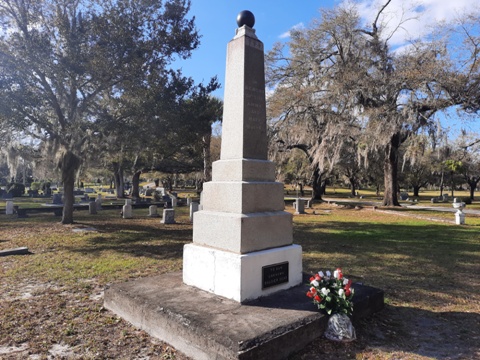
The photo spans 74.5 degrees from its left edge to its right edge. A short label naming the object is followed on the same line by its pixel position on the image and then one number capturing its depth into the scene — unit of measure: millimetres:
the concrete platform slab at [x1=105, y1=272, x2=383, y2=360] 2822
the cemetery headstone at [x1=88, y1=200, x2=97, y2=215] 17070
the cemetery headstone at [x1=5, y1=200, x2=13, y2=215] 16119
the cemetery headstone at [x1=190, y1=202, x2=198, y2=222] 15453
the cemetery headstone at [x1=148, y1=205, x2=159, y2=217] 16828
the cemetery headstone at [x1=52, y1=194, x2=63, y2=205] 21219
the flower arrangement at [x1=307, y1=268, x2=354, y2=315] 3434
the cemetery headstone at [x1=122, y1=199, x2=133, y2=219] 15812
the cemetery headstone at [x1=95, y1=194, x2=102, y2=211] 19109
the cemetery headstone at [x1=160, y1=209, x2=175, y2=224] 14008
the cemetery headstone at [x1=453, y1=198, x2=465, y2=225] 13720
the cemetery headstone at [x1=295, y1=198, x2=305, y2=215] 19317
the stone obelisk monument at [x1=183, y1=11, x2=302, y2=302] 3770
